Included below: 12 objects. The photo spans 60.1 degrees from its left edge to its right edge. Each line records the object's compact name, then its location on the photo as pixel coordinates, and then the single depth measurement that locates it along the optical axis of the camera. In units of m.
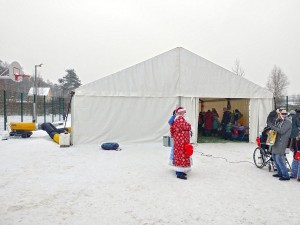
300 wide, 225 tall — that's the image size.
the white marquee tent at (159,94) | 10.98
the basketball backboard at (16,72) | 11.88
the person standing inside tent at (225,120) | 12.76
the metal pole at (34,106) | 17.48
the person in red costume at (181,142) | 6.05
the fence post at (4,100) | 14.25
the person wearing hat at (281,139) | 5.78
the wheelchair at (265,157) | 6.67
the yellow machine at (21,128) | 12.67
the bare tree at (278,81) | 42.19
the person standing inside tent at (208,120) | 14.11
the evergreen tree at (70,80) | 55.54
